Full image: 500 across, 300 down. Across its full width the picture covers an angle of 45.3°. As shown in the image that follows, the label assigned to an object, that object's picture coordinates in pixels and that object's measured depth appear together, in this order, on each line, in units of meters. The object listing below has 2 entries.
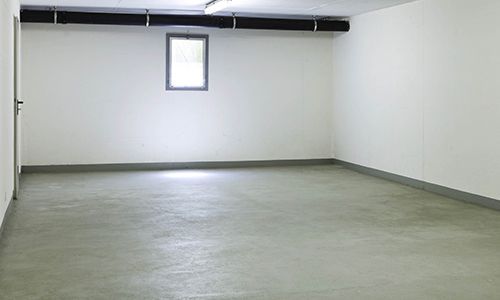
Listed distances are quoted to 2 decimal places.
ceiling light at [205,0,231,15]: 8.22
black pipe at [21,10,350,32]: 9.12
